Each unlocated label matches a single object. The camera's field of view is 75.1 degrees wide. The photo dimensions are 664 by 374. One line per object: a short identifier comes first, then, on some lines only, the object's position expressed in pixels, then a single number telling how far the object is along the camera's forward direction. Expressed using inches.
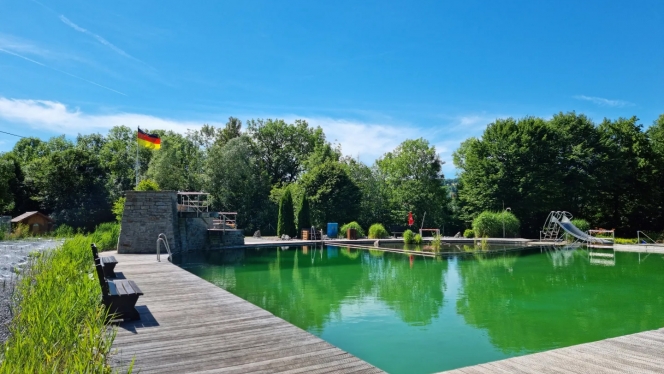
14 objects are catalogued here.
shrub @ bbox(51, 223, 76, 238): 601.5
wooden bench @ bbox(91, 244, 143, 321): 171.3
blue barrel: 848.9
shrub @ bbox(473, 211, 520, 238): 826.8
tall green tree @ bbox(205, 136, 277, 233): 967.6
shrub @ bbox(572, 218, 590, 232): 809.5
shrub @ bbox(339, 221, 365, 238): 834.9
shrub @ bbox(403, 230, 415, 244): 740.0
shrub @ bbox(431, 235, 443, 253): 613.3
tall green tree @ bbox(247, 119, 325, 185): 1214.9
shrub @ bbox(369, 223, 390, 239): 839.1
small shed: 749.9
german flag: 649.6
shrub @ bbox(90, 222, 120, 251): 473.4
